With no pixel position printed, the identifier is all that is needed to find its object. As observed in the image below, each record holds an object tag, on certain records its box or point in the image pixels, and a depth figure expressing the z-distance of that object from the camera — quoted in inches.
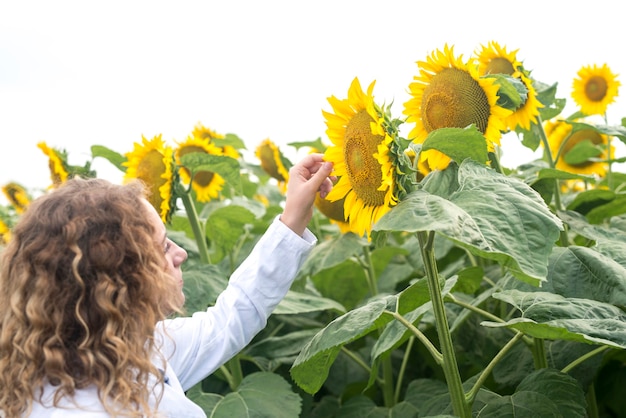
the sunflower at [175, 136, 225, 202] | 103.6
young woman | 51.3
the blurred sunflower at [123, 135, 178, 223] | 86.2
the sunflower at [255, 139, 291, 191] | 116.3
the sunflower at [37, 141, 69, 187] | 101.2
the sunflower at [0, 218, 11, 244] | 128.8
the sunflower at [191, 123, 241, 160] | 117.9
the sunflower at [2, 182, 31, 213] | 150.0
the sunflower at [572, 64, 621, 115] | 119.6
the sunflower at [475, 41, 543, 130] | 75.7
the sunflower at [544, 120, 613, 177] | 115.3
